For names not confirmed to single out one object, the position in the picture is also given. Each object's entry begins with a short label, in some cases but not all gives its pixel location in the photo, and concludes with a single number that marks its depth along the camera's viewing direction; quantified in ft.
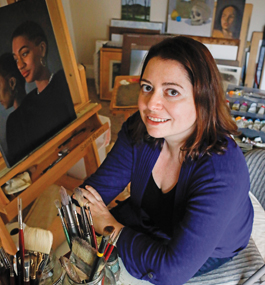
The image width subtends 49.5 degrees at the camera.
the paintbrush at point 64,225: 2.26
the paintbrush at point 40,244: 2.06
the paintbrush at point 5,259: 1.96
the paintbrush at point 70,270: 1.90
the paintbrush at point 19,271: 1.95
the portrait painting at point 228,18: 10.39
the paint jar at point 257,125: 7.83
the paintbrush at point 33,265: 1.92
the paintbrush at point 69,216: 2.26
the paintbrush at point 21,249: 1.90
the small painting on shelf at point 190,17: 10.57
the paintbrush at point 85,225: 2.30
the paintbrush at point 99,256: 1.94
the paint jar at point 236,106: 8.30
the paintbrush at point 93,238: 2.27
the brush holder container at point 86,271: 1.95
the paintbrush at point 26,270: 1.85
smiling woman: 2.79
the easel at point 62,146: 4.12
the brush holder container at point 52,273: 2.04
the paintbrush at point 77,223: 2.28
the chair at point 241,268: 3.11
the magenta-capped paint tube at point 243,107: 8.24
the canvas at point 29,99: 3.90
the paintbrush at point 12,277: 1.93
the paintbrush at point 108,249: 2.02
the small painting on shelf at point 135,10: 11.09
